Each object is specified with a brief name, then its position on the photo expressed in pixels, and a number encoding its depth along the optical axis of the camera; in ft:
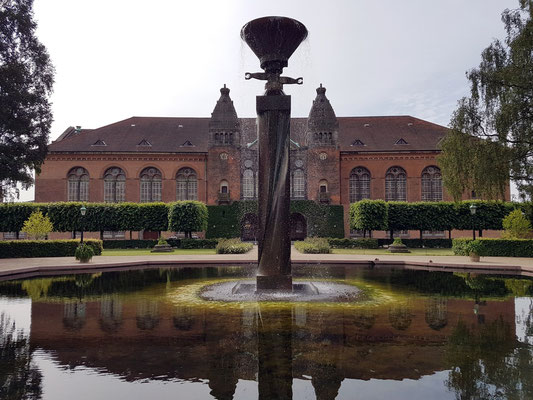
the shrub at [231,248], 82.28
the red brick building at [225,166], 141.59
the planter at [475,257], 62.38
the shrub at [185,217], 111.86
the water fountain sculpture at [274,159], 30.78
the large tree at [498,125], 68.80
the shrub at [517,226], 77.30
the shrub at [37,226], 80.94
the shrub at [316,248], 83.56
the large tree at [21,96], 74.54
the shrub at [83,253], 59.21
